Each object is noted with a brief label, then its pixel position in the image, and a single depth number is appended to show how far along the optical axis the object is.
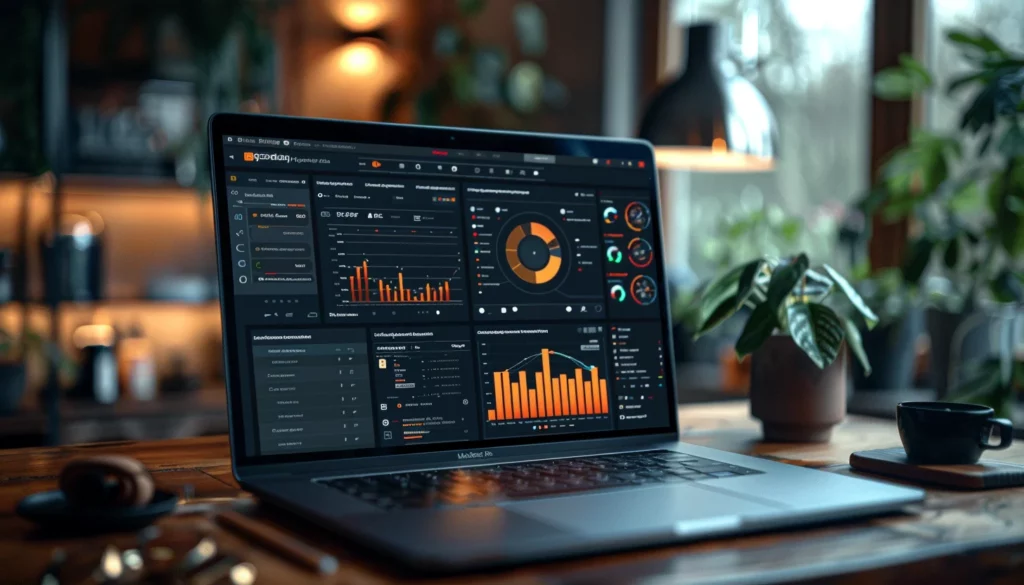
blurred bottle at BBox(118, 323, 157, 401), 3.52
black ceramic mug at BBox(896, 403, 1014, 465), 1.03
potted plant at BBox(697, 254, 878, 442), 1.19
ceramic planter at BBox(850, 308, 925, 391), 2.45
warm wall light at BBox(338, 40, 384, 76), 4.18
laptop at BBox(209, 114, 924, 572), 0.86
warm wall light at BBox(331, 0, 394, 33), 4.18
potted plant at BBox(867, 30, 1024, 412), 1.75
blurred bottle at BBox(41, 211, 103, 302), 3.31
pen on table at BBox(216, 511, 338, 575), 0.69
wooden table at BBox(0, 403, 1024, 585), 0.68
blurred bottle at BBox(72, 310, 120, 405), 3.40
